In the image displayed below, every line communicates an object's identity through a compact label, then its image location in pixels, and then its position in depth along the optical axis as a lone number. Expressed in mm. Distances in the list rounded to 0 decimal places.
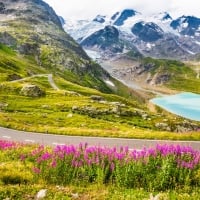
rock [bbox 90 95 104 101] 136650
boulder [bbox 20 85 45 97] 118500
